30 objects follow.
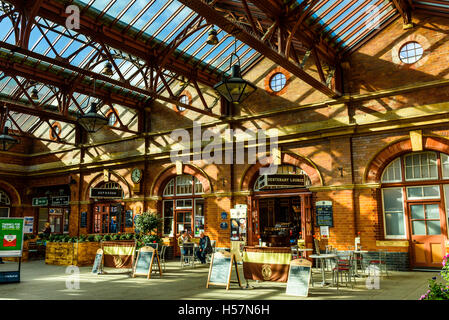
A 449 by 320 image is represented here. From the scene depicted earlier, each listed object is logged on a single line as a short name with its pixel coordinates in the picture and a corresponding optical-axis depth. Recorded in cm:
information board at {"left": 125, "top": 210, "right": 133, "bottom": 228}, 1703
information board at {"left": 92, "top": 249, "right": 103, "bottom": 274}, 1091
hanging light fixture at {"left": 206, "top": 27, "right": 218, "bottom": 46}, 1068
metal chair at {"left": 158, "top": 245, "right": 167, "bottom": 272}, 1281
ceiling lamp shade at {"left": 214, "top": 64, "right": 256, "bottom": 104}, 817
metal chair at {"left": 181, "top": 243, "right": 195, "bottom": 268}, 1306
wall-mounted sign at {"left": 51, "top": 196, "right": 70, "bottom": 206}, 2008
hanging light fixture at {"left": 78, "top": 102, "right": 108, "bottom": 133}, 1123
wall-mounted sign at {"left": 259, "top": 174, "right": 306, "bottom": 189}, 1224
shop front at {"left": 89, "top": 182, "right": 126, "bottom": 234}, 1695
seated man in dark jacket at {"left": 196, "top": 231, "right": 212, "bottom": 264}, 1346
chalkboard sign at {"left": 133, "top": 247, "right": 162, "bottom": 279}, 999
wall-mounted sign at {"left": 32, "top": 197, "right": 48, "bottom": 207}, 2055
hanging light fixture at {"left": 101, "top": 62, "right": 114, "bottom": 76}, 1255
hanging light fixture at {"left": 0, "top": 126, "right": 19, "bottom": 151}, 1346
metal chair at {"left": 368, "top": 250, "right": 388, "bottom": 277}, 1015
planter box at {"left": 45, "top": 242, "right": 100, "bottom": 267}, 1338
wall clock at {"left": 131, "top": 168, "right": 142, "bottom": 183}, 1694
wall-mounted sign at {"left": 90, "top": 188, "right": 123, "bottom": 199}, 1606
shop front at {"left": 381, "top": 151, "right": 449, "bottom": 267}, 1093
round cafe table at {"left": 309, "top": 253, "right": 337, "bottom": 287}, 850
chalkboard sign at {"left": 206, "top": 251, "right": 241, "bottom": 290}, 840
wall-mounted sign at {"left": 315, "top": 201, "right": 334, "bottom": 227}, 1209
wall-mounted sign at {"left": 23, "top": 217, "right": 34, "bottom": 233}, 2127
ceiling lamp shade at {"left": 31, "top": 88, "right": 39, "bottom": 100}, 1513
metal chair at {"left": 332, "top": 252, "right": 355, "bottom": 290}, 853
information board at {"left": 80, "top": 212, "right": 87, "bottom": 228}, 1869
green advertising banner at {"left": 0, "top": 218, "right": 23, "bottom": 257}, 991
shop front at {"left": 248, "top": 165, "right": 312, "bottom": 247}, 1254
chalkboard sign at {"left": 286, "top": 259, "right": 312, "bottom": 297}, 756
